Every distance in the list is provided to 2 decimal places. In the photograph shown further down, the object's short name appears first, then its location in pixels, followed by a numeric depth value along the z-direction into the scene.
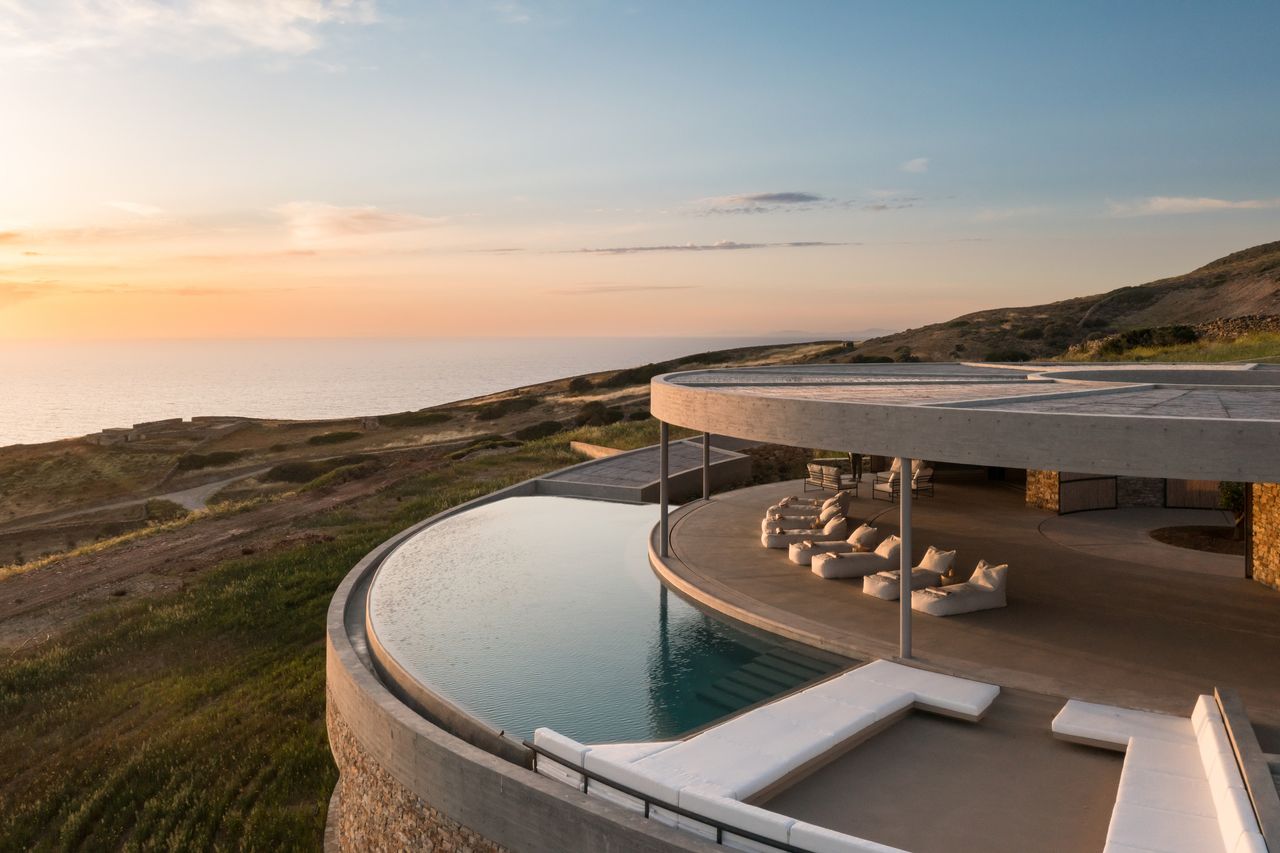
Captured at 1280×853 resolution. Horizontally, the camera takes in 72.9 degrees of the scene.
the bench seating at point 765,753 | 6.38
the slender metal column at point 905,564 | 9.79
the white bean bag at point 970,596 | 11.47
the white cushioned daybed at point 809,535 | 15.02
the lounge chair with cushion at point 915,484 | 18.56
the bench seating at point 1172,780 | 6.18
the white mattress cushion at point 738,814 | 6.14
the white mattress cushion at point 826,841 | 5.86
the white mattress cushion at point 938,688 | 8.67
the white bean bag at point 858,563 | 13.29
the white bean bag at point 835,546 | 14.05
